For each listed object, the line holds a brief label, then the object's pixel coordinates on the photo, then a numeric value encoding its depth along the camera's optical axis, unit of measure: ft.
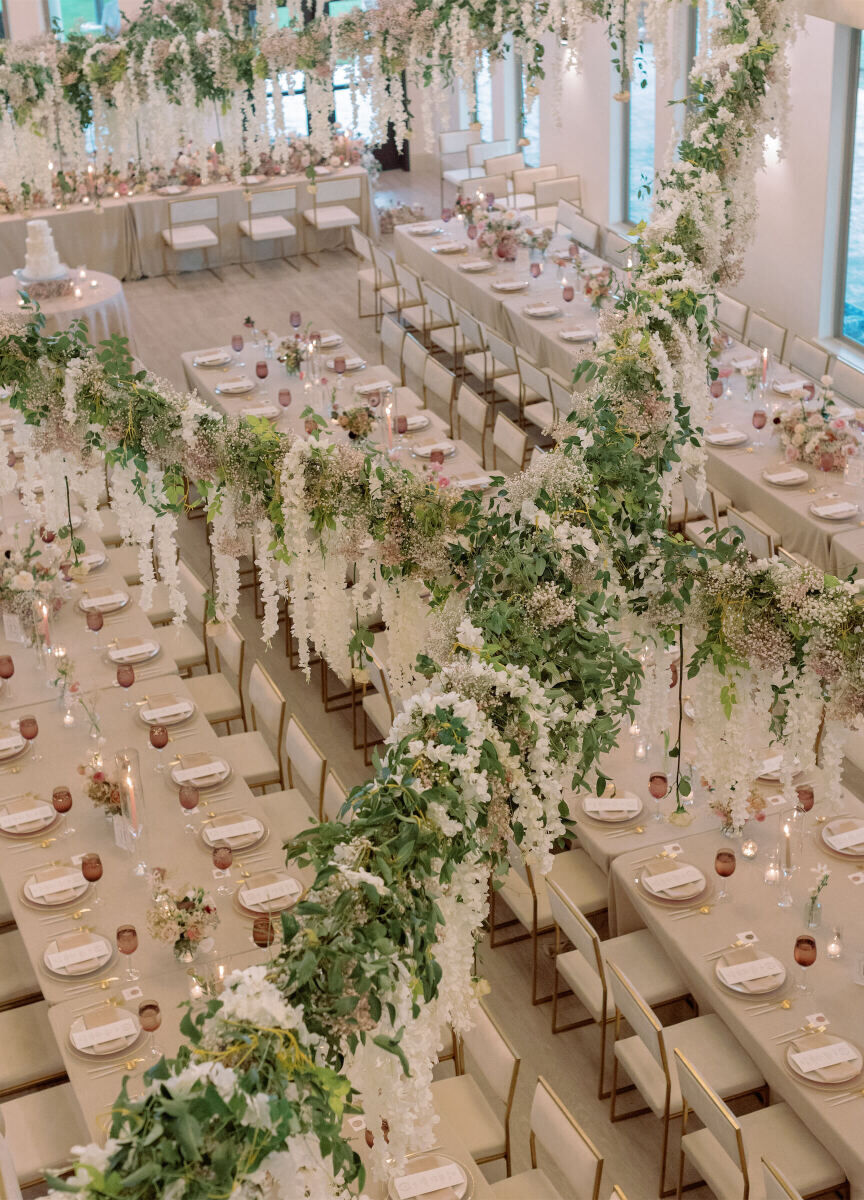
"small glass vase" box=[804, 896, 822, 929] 19.48
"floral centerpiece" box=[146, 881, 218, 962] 18.54
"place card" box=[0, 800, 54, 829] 21.57
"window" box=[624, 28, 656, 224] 49.42
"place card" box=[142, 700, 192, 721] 23.89
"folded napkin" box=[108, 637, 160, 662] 25.63
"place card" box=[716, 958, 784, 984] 18.81
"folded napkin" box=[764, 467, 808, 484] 29.94
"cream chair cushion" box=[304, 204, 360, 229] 51.52
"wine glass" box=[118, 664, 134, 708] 23.84
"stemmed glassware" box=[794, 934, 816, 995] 18.43
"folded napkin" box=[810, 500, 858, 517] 28.71
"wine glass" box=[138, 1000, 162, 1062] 17.69
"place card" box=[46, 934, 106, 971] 19.04
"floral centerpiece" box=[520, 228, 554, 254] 42.57
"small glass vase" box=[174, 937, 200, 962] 18.71
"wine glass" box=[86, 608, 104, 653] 25.66
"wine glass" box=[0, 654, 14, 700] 24.50
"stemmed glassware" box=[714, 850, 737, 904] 19.83
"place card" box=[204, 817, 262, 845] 21.04
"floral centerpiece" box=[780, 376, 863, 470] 30.17
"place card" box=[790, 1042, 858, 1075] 17.63
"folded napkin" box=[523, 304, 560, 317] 38.78
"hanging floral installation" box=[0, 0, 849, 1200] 10.51
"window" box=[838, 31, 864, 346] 38.92
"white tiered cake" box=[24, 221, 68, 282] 41.16
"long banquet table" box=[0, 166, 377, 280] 49.37
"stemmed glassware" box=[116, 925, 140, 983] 18.58
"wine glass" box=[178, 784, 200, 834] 21.18
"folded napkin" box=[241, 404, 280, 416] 33.65
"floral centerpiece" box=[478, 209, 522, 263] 42.47
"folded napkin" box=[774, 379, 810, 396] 33.47
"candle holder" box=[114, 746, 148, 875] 20.47
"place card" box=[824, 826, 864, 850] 20.76
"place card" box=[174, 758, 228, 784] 22.31
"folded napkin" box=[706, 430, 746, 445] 31.48
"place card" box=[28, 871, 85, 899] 20.21
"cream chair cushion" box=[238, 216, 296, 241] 50.57
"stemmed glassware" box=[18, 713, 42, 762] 22.91
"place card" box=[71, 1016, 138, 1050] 17.85
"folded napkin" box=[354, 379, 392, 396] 34.42
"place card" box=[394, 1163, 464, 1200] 16.35
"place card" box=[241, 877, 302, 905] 19.81
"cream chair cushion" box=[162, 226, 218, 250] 49.93
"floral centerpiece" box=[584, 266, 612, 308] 38.32
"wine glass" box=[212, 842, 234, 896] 19.95
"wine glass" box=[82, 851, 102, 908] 19.75
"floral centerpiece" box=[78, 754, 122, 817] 20.98
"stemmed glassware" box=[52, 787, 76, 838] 21.27
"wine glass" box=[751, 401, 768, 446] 31.55
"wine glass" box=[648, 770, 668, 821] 21.15
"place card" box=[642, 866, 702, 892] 20.36
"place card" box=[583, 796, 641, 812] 22.08
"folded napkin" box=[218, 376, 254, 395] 35.09
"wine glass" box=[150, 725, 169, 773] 22.35
